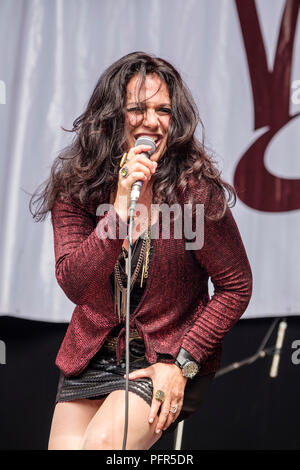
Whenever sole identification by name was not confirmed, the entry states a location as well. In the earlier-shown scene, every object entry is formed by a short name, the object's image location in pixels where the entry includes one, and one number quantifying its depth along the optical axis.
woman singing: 4.76
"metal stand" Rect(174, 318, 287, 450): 5.84
